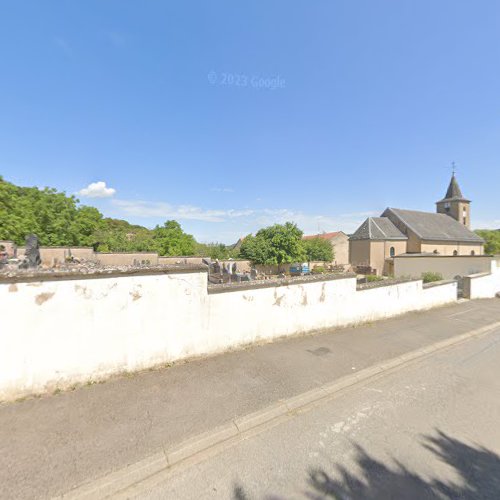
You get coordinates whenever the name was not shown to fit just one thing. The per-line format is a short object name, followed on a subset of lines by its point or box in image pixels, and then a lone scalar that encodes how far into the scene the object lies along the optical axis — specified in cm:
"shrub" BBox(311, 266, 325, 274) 2789
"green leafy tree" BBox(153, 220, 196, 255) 3356
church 3432
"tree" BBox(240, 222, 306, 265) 2716
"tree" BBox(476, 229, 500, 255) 5119
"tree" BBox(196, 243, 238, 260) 3593
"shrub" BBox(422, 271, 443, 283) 1636
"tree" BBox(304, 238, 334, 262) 3425
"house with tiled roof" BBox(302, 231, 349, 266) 3938
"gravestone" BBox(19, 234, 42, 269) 444
